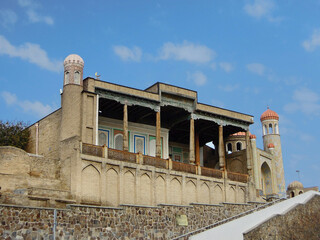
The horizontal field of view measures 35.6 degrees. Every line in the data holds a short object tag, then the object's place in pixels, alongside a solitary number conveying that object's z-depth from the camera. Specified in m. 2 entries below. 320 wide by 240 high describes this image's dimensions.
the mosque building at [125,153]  26.61
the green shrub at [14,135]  35.28
